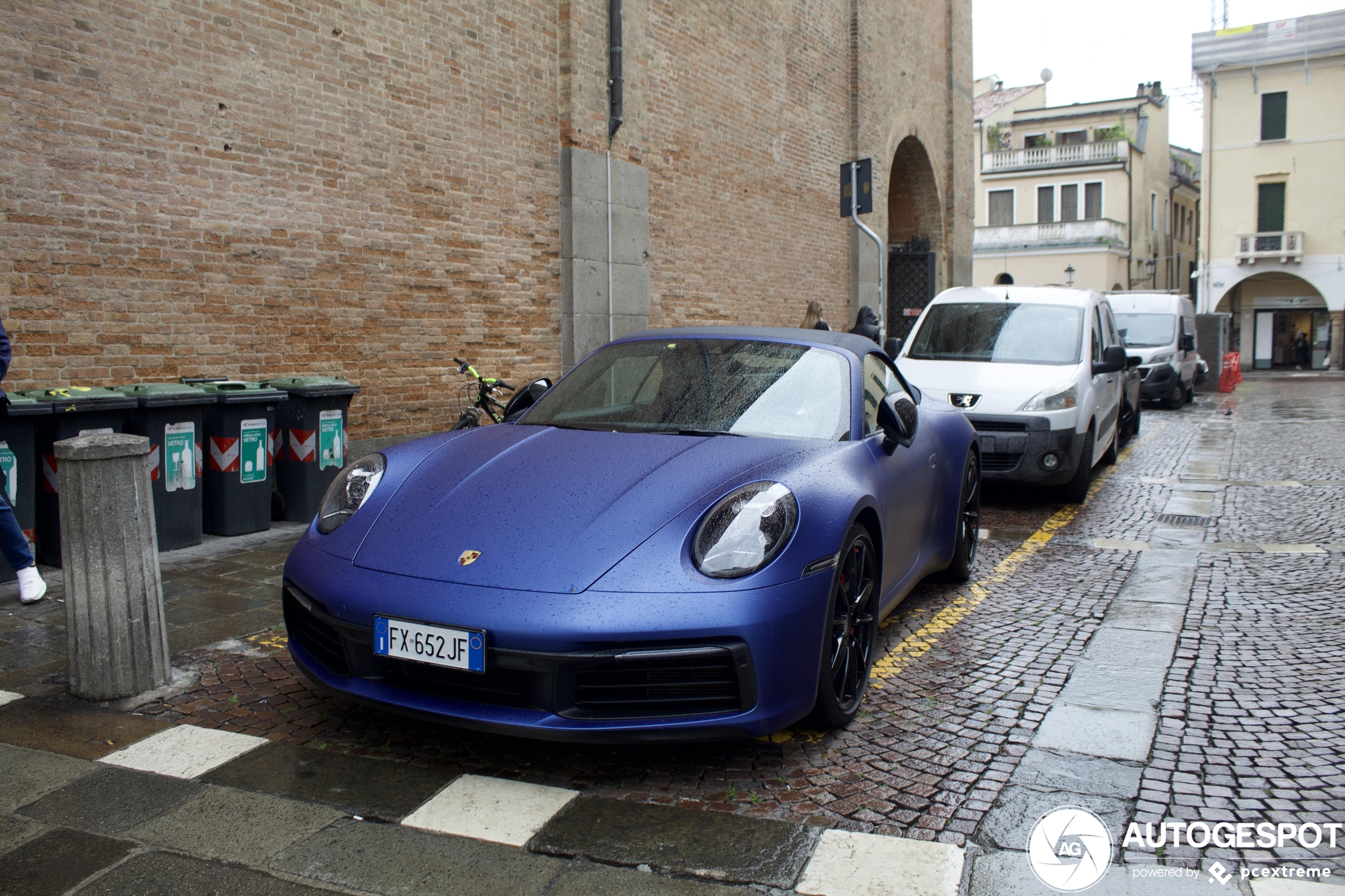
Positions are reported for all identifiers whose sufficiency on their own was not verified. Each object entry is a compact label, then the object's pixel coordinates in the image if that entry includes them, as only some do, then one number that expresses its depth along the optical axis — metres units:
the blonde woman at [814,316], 12.48
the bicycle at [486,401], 9.30
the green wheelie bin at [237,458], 6.75
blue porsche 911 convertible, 2.96
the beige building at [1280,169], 38.09
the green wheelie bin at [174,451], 6.29
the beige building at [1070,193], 43.12
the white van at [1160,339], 17.44
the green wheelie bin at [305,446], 7.32
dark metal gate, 20.58
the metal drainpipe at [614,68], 11.54
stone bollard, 3.70
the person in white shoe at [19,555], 4.99
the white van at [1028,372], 8.01
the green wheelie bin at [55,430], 5.84
